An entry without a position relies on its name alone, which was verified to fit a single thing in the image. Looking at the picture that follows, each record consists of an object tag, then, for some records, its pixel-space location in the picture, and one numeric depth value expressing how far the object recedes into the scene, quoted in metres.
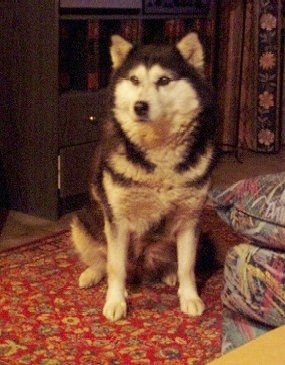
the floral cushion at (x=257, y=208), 1.27
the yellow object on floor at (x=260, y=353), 0.81
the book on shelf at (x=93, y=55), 2.98
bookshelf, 2.78
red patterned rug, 1.75
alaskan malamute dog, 1.90
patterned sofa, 1.27
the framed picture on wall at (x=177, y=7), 3.30
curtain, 3.88
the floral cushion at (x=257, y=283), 1.28
